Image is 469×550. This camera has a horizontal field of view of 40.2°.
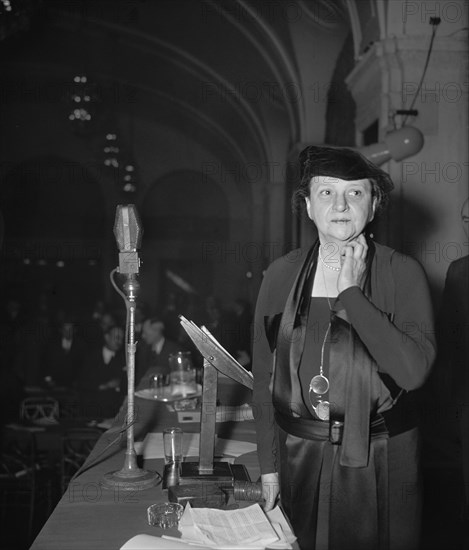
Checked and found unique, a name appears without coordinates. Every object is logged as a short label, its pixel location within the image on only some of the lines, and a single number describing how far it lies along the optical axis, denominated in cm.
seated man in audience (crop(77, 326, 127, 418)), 741
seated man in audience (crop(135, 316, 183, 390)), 645
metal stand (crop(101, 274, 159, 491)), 235
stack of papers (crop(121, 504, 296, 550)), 178
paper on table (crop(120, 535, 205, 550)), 175
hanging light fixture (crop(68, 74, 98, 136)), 1281
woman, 194
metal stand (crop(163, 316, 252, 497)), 223
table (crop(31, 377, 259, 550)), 187
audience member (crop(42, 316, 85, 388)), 880
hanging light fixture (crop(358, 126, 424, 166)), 534
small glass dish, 196
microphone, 249
